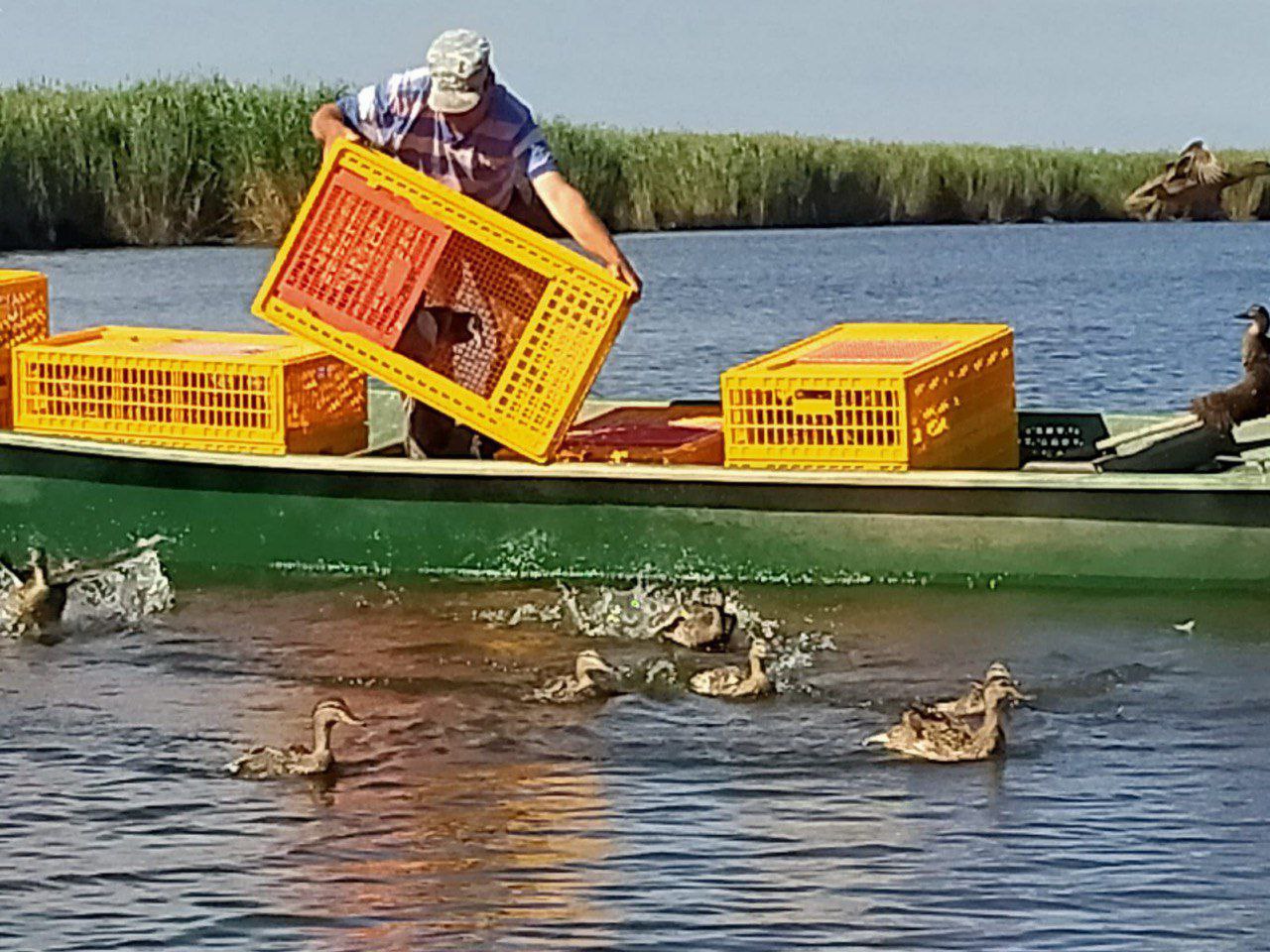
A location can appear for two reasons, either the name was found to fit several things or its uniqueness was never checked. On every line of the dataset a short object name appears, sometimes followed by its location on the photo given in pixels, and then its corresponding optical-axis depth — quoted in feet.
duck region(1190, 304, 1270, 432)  42.70
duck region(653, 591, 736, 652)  36.50
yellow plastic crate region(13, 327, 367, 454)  41.22
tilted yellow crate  38.04
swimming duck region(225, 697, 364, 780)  30.30
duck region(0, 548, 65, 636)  38.99
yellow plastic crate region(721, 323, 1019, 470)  38.09
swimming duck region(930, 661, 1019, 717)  31.78
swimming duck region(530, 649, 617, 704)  33.76
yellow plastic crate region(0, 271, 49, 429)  44.72
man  38.81
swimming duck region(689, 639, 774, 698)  33.83
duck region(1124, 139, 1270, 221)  42.04
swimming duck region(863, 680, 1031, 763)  30.12
